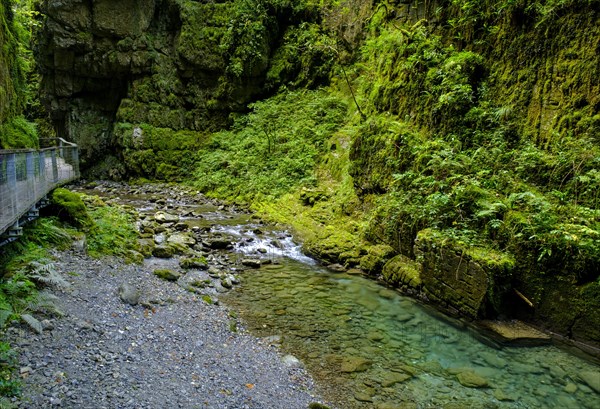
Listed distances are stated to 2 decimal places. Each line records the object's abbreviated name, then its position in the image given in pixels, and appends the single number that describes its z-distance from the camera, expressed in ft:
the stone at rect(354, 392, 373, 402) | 19.29
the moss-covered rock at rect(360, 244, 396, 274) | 36.32
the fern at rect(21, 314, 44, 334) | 16.58
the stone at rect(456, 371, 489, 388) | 20.77
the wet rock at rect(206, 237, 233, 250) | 43.31
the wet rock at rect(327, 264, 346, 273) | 38.09
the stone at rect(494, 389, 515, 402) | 19.62
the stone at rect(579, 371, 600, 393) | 20.51
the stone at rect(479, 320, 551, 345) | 25.07
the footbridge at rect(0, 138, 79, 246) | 20.47
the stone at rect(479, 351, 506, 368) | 22.70
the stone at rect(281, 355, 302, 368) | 21.69
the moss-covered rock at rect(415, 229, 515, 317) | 26.71
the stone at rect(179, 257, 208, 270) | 34.71
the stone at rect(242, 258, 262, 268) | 38.68
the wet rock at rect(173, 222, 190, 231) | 48.73
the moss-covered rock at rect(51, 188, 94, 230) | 32.81
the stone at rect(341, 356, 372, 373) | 21.84
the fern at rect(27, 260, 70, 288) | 20.83
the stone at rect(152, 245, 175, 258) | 35.96
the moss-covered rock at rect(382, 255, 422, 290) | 32.27
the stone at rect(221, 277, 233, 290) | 32.86
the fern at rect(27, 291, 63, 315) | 18.25
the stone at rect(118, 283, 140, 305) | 23.09
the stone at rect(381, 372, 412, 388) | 20.64
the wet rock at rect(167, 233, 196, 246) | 41.09
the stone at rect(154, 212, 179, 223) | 50.94
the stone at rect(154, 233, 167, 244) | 40.04
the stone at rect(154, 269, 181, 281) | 30.22
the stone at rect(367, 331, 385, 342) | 25.33
